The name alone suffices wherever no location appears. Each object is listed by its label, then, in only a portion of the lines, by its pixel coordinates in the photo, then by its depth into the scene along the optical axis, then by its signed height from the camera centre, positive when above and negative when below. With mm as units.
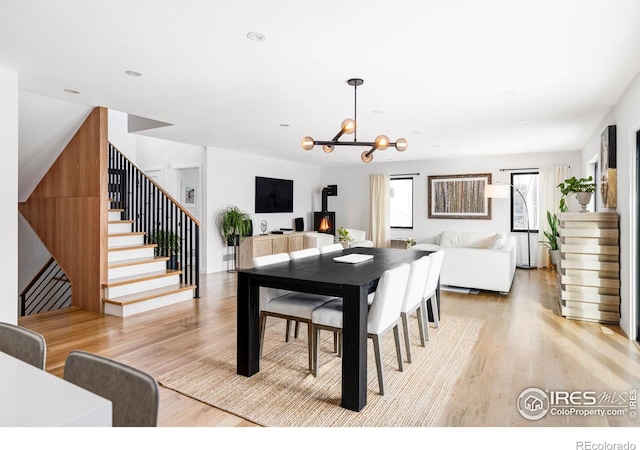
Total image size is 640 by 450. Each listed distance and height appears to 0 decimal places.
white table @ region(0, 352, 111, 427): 746 -372
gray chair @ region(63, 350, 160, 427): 1009 -451
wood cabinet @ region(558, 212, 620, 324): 4164 -489
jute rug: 2322 -1140
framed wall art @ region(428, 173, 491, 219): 8680 +568
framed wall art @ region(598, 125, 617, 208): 4195 +600
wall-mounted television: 8516 +606
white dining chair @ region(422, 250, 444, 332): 3625 -646
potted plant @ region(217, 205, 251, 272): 7445 -67
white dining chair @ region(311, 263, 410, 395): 2572 -639
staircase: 4551 -707
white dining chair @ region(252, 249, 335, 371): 2916 -631
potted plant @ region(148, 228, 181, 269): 5625 -310
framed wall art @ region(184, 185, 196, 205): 7992 +544
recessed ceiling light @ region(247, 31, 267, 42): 2649 +1271
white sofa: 5508 -649
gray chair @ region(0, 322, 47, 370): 1273 -412
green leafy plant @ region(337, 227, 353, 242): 8852 -303
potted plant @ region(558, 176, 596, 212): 4711 +387
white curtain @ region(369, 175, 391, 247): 9695 +288
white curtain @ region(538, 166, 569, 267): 7949 +568
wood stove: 9953 +66
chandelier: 3270 +725
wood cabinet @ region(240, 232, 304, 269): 7570 -485
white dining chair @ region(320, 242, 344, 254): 4220 -304
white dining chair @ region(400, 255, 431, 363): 3080 -583
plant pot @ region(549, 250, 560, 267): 7586 -673
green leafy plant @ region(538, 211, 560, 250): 7612 -234
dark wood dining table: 2408 -491
